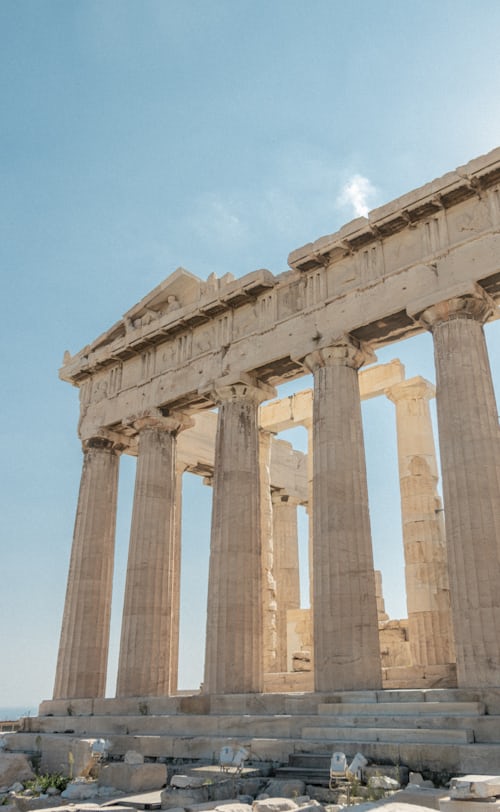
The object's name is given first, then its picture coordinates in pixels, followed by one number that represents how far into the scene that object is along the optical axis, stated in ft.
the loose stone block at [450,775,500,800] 24.14
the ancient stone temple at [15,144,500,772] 56.24
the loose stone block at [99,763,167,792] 39.06
